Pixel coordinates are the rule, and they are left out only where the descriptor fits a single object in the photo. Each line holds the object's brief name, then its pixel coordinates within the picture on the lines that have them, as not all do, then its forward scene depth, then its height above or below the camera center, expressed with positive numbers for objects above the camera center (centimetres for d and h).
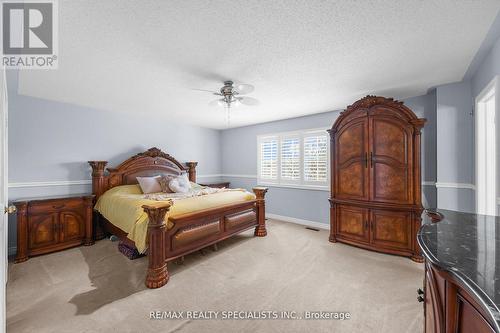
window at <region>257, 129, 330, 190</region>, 435 +18
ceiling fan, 239 +95
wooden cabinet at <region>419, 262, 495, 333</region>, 61 -51
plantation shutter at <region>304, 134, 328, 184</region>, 430 +19
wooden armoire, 286 -17
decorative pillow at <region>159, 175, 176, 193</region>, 404 -31
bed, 229 -68
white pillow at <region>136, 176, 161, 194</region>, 398 -33
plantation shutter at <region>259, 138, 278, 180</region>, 514 +20
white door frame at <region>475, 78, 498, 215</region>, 243 +13
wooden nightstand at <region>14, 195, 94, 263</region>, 286 -86
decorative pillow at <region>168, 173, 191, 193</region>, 399 -35
